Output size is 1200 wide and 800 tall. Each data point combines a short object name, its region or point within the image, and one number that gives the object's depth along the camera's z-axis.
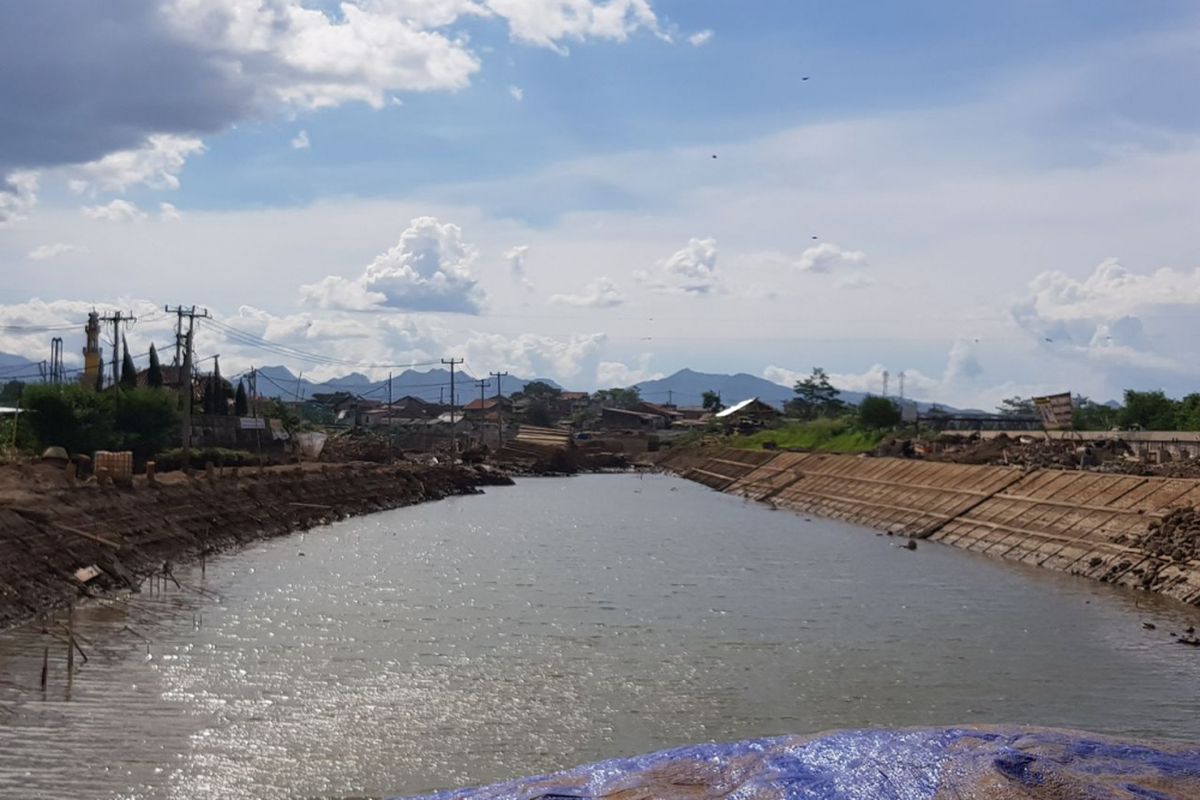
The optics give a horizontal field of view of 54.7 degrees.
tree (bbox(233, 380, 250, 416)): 74.75
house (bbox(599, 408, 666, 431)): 146.12
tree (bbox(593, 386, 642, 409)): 182.62
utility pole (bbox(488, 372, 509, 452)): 115.84
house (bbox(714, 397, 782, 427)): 127.69
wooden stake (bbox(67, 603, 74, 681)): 17.24
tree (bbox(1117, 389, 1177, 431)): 73.06
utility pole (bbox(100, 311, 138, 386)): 61.39
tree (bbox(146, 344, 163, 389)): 68.31
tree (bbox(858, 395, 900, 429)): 90.59
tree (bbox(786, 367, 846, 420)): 141.75
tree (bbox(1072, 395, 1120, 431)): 83.12
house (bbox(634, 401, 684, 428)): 149.88
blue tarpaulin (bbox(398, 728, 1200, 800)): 7.71
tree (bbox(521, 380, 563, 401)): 178.65
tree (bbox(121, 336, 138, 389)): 67.00
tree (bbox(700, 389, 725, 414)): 159.38
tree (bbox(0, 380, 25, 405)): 95.65
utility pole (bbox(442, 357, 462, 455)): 99.66
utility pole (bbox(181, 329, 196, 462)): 47.38
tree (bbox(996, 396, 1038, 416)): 155.38
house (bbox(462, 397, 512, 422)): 147.00
